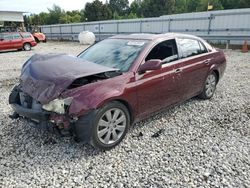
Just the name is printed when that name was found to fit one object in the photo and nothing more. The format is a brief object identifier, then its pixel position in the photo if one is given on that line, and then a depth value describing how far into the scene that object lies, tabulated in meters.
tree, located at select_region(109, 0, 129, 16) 61.58
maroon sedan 2.46
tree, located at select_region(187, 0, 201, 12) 49.34
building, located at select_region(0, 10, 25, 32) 25.55
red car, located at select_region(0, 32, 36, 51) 13.18
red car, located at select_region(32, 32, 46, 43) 19.48
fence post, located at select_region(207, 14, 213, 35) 13.77
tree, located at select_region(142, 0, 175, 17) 44.74
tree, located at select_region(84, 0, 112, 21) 42.25
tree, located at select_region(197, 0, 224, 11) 37.67
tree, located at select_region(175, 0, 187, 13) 50.01
